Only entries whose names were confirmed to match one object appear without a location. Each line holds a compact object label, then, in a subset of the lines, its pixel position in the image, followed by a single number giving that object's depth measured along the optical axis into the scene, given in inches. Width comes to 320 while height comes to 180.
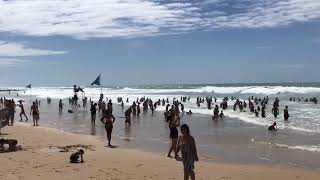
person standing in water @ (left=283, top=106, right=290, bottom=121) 1384.4
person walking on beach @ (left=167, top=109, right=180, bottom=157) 655.1
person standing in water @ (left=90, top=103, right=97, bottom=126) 1204.7
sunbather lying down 657.3
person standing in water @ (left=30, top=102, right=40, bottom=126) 1174.3
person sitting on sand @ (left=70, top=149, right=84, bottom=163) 569.3
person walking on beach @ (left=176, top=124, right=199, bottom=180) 412.5
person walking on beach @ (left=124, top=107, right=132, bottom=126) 1208.0
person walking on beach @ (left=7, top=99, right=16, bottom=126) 1128.7
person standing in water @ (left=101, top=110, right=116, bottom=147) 775.2
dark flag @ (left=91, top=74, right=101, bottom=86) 1613.7
